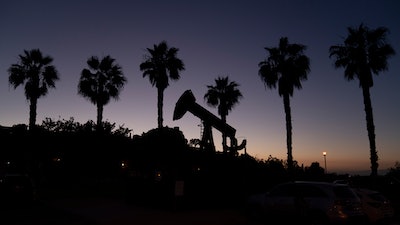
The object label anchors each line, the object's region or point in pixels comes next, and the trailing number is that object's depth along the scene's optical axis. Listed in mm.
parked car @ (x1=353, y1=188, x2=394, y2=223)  14125
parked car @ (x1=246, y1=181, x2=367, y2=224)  12633
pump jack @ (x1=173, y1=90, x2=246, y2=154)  27328
